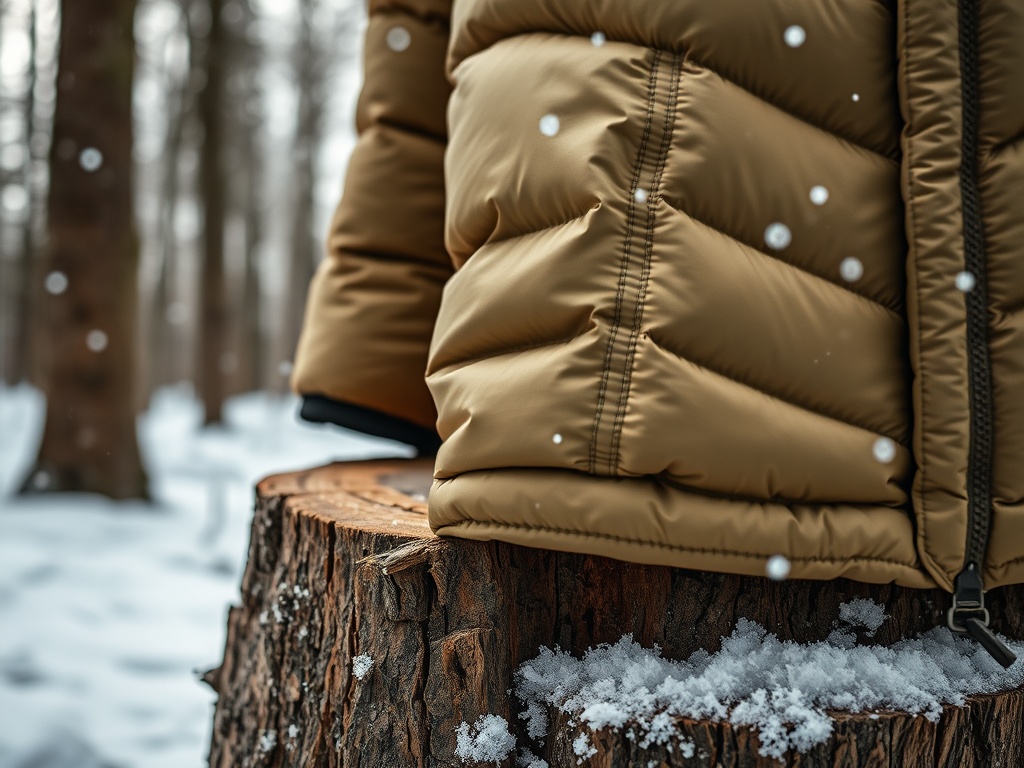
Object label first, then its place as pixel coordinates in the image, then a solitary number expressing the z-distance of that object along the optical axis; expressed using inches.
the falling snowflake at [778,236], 35.4
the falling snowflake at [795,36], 35.6
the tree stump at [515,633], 32.3
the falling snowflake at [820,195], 35.9
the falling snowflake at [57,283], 153.8
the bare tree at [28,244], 413.2
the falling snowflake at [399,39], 56.2
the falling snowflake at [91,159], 152.4
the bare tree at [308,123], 373.7
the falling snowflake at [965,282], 34.9
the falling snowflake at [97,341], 156.8
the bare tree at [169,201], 391.9
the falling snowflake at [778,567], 32.8
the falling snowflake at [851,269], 36.5
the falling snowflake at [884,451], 35.0
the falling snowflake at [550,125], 35.6
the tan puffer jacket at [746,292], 32.6
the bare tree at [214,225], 273.3
